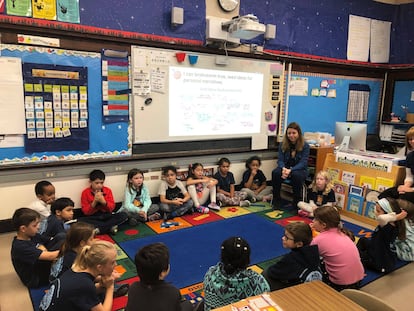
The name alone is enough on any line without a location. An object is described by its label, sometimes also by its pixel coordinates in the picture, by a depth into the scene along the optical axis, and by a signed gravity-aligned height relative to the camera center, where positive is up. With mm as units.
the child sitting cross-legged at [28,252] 2273 -1043
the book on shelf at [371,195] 3926 -1022
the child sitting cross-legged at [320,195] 4055 -1087
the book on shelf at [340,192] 4266 -1093
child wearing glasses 2078 -952
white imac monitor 4375 -399
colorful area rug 2625 -1342
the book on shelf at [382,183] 3789 -858
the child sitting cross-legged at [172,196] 3945 -1132
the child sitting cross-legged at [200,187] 4223 -1067
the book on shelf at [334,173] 4340 -866
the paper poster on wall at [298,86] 5133 +268
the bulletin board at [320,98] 5215 +97
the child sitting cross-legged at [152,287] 1471 -830
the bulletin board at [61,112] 3304 -155
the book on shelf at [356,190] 4062 -1010
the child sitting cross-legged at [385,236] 2689 -1033
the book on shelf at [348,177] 4176 -881
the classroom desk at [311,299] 1289 -759
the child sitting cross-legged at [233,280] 1619 -845
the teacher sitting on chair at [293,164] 4332 -789
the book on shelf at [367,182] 3969 -884
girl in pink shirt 2312 -997
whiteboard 3922 +72
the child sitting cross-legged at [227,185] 4426 -1100
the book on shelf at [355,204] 4078 -1174
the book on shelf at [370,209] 3945 -1195
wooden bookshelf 3771 -769
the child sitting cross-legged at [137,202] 3730 -1139
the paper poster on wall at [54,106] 3330 -97
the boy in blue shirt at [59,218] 2676 -972
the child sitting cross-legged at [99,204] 3521 -1117
